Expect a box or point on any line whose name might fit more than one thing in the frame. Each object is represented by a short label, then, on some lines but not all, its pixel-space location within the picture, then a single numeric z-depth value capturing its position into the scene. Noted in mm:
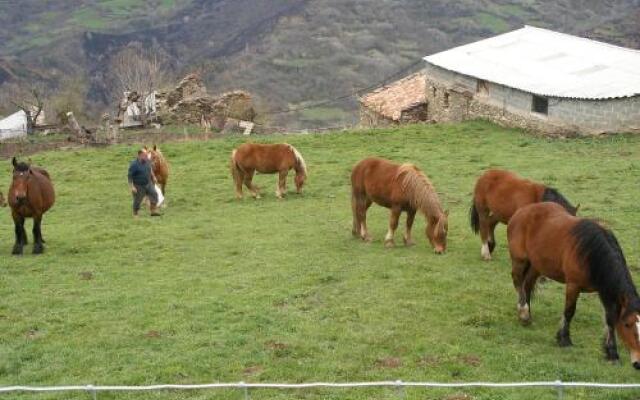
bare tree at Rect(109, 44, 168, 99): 47875
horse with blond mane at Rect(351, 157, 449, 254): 13953
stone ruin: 36406
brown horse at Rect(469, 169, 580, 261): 12550
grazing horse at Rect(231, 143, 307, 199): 19938
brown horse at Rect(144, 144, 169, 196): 19906
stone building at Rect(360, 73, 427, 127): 35625
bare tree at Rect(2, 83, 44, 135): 38150
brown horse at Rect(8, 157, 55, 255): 14898
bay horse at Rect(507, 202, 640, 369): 8617
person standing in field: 18422
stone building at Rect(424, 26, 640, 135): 27031
